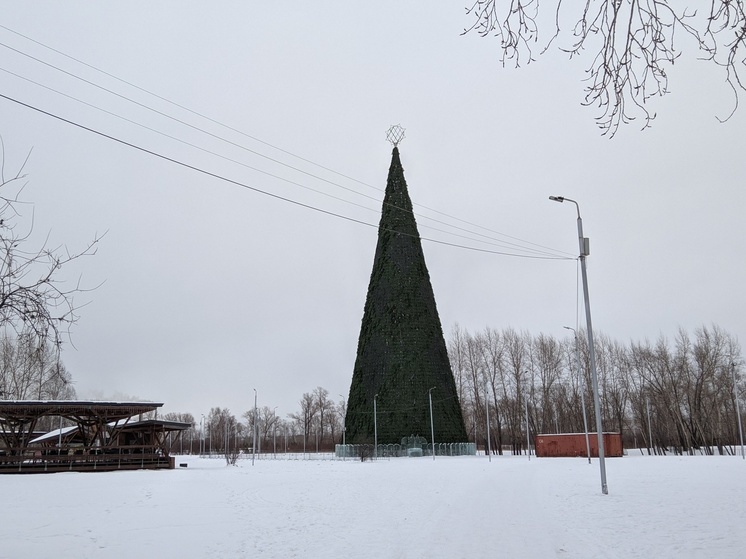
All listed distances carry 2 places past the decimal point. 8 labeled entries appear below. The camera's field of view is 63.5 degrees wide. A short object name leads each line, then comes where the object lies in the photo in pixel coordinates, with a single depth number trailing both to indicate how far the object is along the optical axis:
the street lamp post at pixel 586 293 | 18.02
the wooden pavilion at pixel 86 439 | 32.59
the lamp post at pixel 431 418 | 49.09
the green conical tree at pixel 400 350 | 51.16
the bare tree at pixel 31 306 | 6.82
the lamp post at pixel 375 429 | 49.60
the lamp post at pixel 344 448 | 52.22
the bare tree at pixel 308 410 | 104.43
